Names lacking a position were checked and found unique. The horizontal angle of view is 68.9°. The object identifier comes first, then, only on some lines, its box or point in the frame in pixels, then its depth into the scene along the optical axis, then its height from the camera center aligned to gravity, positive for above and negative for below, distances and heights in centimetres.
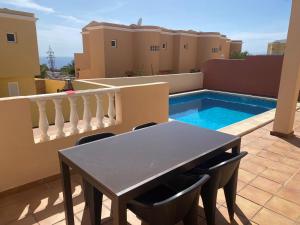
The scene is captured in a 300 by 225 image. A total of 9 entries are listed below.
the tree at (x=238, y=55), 3158 +138
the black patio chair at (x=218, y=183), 204 -120
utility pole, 6756 +166
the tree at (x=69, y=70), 2709 -97
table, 163 -87
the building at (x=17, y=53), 1170 +47
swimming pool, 1061 -241
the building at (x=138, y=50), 2082 +145
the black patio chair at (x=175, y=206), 161 -112
